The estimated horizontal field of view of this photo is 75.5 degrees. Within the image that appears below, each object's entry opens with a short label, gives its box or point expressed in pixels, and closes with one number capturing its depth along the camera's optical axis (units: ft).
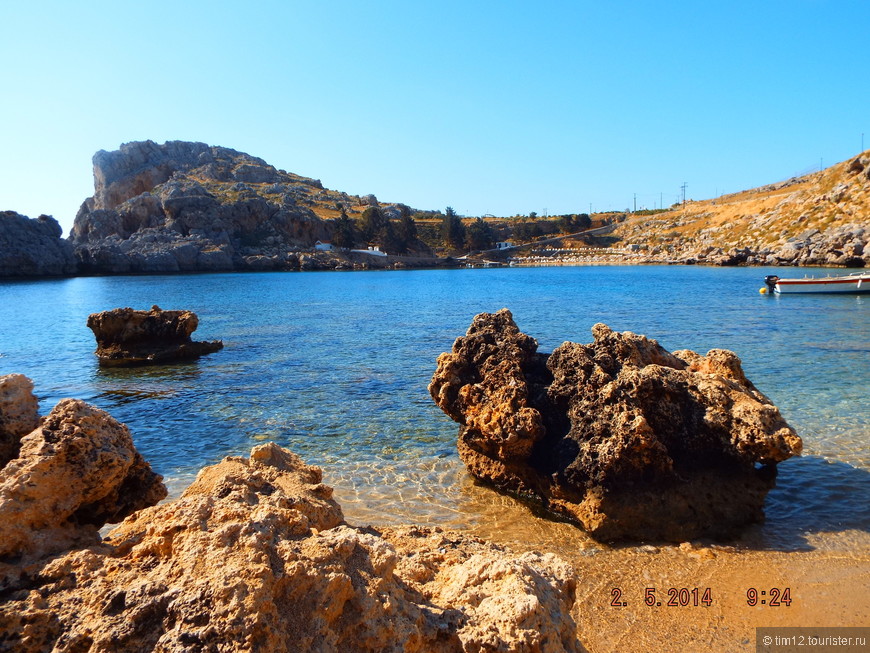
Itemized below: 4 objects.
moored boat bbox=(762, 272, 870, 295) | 122.42
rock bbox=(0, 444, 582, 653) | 8.32
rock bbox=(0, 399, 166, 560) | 10.59
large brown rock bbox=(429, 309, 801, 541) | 21.20
